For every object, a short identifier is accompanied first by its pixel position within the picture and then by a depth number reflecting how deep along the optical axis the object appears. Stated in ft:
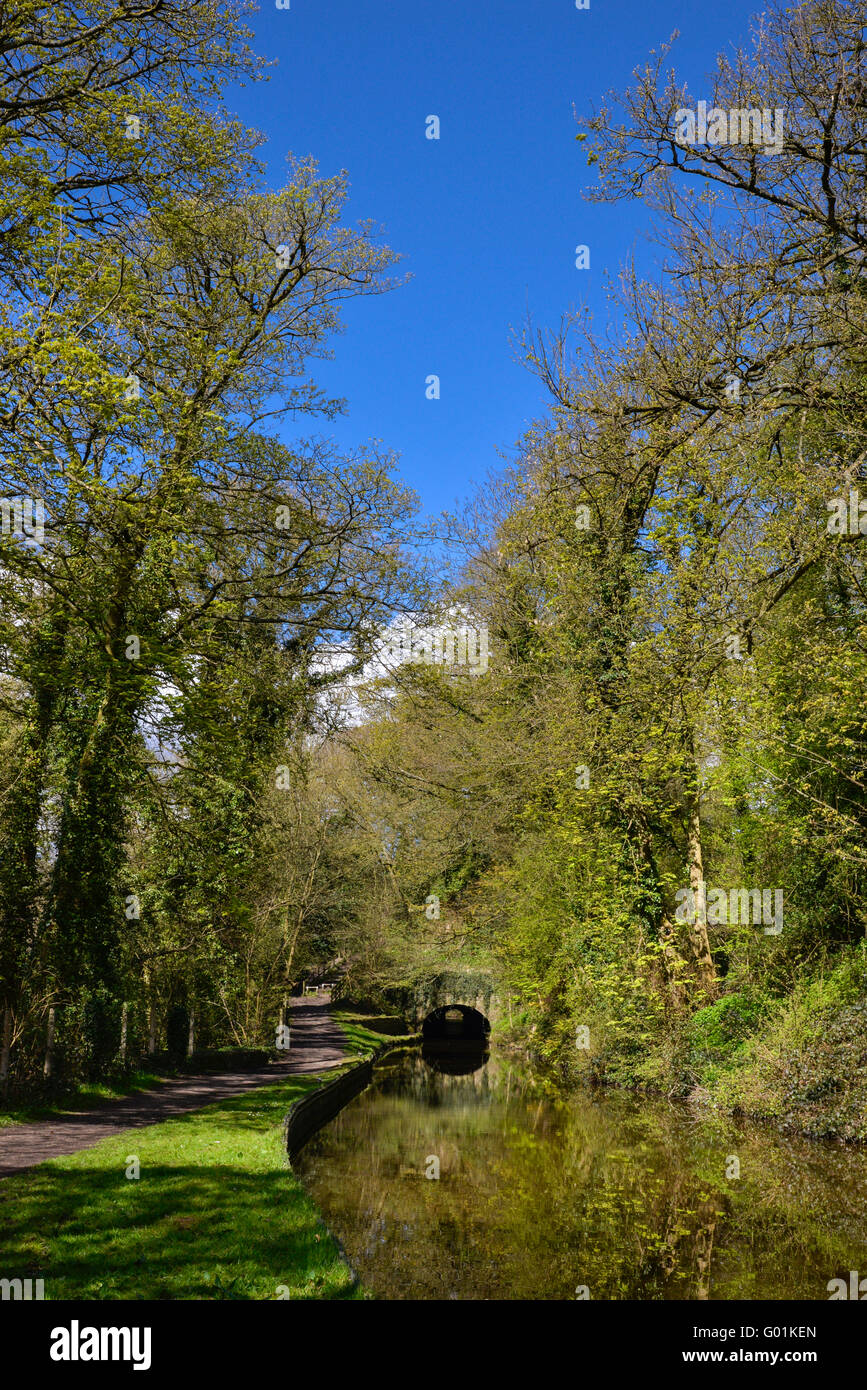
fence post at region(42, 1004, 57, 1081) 39.04
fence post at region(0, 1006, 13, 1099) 36.17
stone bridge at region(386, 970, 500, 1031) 109.70
